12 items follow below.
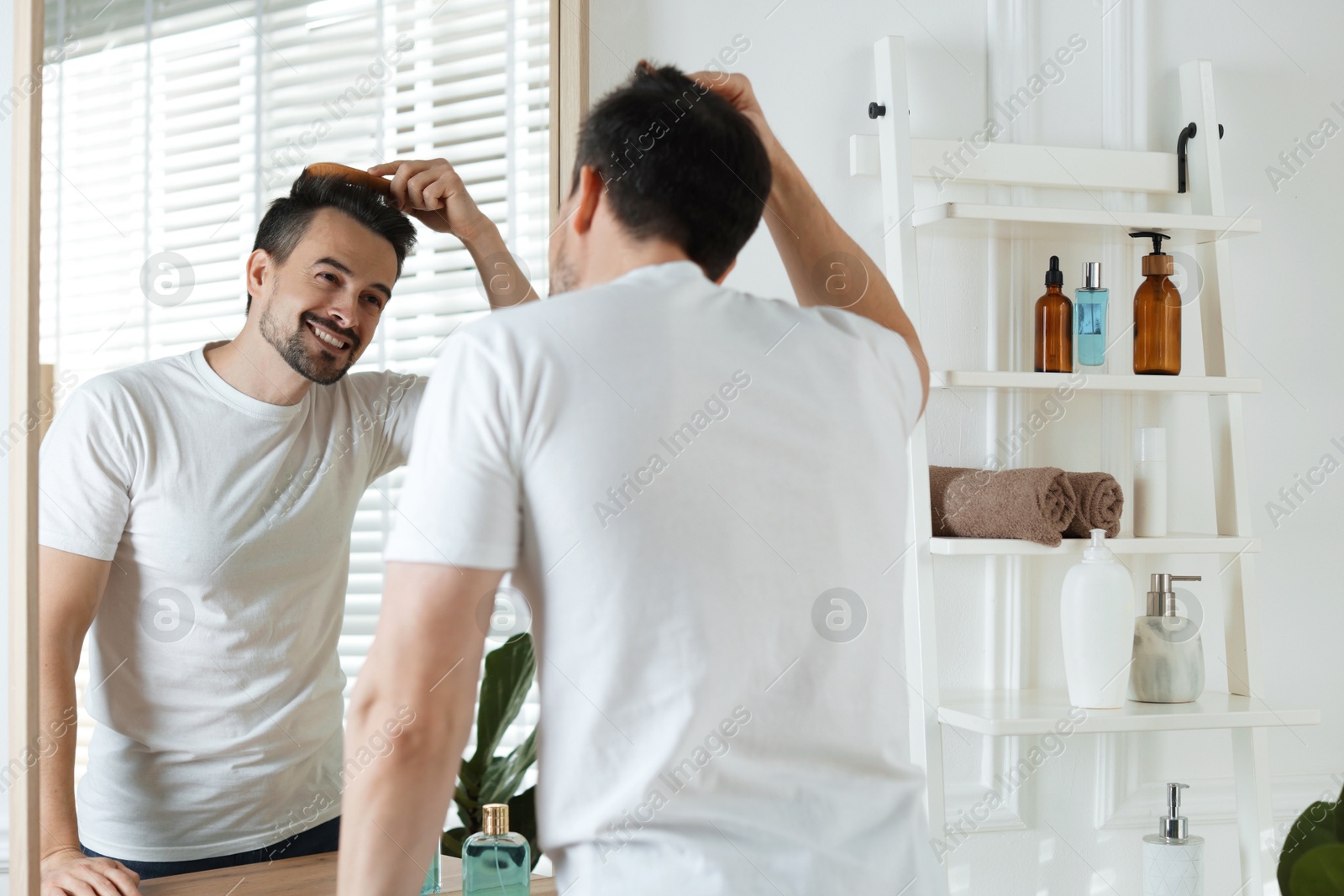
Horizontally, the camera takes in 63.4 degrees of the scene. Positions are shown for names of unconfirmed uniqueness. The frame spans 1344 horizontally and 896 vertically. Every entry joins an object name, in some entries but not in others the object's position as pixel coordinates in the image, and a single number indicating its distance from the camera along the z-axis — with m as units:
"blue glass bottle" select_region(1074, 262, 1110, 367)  1.48
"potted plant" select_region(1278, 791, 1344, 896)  1.17
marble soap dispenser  1.43
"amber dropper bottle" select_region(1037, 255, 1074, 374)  1.48
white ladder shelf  1.38
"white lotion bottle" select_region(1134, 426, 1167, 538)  1.47
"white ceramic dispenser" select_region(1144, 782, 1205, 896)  1.43
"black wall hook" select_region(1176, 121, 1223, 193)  1.55
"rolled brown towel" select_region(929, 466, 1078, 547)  1.35
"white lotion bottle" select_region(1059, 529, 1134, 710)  1.36
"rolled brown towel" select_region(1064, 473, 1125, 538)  1.40
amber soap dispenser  1.50
